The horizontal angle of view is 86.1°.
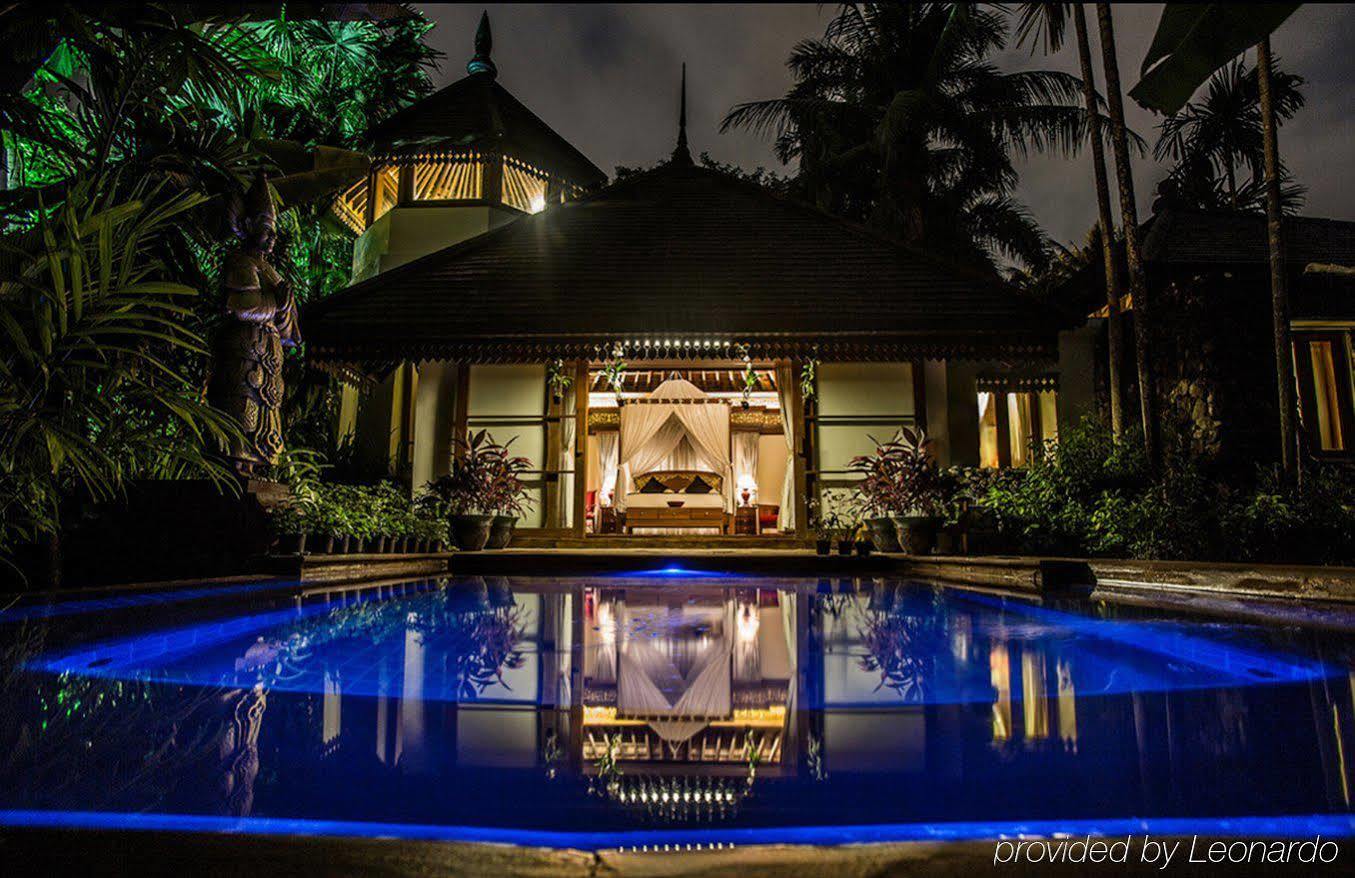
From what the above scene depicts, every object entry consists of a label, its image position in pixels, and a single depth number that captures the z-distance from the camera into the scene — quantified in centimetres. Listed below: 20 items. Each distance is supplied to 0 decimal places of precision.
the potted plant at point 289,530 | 511
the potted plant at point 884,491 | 751
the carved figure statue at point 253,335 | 554
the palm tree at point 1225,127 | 1275
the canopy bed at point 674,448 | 1416
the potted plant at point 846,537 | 816
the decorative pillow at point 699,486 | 1438
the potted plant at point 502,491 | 862
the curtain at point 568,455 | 1070
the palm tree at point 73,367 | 275
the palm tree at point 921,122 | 1513
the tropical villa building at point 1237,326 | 821
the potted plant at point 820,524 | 918
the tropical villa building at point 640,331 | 904
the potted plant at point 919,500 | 719
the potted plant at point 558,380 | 1052
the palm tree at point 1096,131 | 762
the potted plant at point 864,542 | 800
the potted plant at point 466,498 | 834
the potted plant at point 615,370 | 994
